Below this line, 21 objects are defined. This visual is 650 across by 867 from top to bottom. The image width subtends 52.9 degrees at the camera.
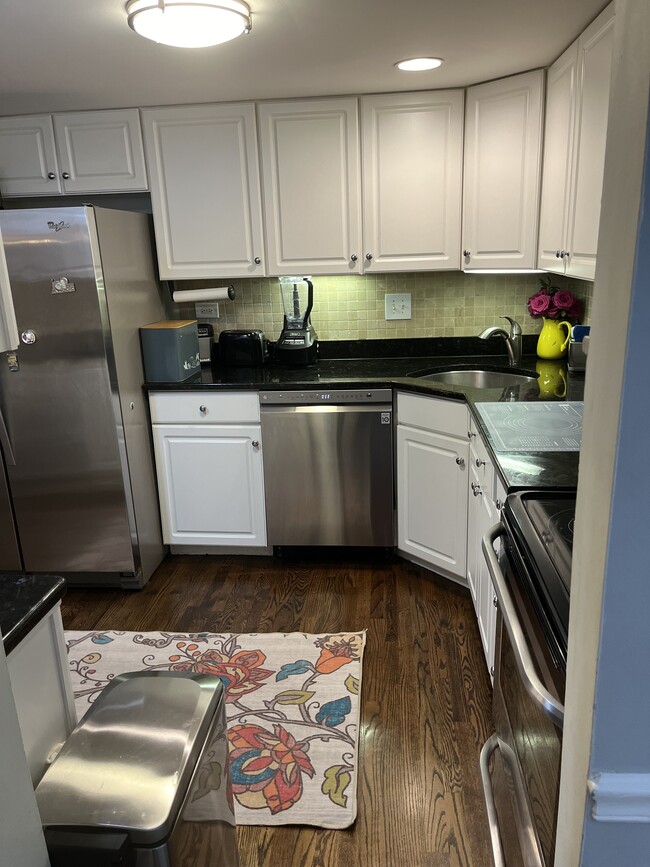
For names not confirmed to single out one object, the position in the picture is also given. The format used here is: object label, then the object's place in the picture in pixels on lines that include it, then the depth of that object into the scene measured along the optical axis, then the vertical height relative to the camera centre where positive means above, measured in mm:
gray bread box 2996 -405
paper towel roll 3221 -171
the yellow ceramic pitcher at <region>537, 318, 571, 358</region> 3074 -423
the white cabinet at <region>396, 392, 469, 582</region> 2668 -960
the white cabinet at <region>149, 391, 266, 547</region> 3035 -962
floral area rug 1841 -1469
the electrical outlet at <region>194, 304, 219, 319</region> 3479 -271
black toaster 3293 -443
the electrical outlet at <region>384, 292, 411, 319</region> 3363 -269
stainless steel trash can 1045 -875
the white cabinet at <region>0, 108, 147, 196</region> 2949 +482
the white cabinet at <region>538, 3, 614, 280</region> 2014 +320
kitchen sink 3102 -596
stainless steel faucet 3083 -436
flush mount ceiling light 1768 +644
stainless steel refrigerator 2621 -576
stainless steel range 978 -658
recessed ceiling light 2408 +678
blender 3262 -347
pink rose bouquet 3027 -261
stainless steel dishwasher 2941 -944
